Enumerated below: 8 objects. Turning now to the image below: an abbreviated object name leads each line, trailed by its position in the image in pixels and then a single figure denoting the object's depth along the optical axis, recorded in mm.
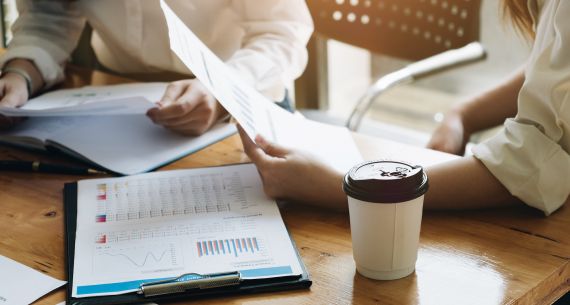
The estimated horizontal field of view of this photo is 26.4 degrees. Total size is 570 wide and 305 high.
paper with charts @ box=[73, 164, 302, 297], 1146
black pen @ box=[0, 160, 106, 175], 1413
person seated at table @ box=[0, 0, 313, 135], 1560
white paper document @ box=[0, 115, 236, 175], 1435
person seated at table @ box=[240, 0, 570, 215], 1213
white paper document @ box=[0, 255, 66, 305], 1123
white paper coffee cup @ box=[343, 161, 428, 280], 1093
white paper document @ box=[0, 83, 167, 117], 1444
